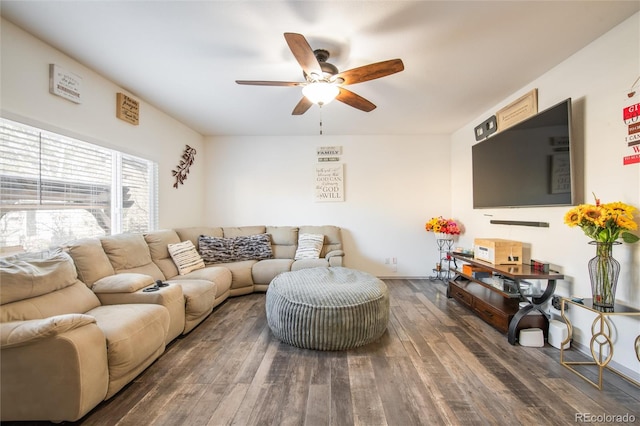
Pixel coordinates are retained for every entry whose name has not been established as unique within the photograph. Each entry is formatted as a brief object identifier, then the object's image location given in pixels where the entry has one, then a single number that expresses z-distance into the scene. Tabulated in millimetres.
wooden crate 2473
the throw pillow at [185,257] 3024
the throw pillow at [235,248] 3580
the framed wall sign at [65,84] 2010
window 1823
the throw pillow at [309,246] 3836
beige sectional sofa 1296
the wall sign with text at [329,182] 4324
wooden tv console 2176
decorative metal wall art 3709
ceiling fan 1723
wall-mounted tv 2057
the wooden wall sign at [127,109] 2631
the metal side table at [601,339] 1617
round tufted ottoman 2045
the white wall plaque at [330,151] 4328
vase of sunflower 1642
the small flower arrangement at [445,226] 3838
